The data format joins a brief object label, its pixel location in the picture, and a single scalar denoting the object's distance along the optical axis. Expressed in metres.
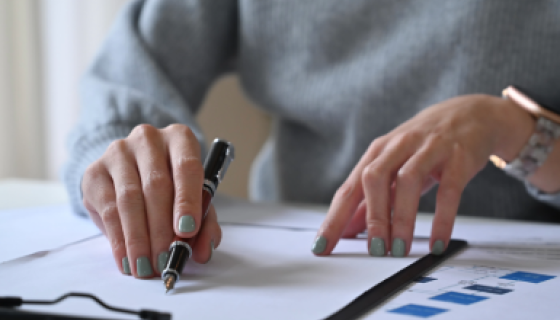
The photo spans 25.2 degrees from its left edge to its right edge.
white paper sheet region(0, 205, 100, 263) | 0.89
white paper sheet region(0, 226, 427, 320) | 0.76
